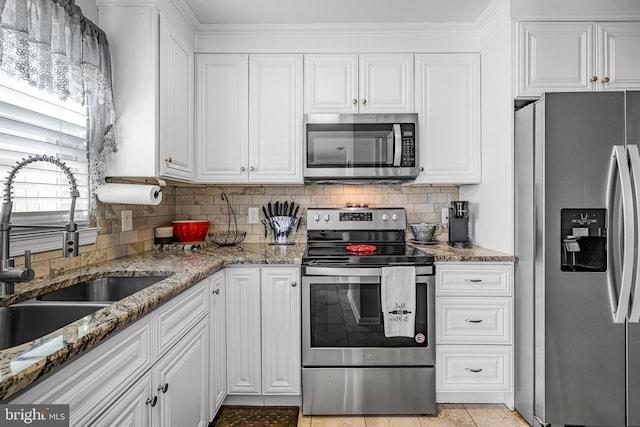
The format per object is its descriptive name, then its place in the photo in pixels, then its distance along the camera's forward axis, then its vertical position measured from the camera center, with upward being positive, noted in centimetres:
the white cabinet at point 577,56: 225 +92
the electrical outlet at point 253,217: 296 -3
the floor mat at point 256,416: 216 -119
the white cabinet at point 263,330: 226 -70
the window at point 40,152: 149 +26
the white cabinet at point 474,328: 224 -67
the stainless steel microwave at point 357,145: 257 +45
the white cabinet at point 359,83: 261 +88
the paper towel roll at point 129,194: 196 +10
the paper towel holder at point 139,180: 216 +19
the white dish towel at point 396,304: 218 -52
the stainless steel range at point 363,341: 221 -74
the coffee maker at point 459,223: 265 -7
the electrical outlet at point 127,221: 229 -5
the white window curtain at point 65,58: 138 +64
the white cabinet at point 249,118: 262 +64
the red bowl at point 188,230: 271 -12
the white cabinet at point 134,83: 201 +68
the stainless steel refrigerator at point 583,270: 192 -29
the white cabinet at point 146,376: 92 -50
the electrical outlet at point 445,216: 294 -3
